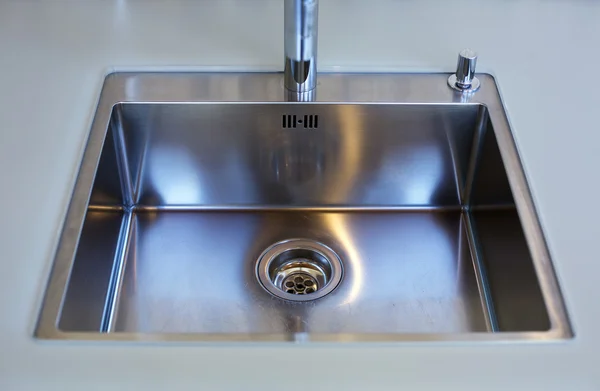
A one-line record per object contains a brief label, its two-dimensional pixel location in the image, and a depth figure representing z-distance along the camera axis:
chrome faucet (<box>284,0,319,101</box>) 0.99
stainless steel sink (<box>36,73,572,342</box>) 1.02
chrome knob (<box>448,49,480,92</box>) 1.08
